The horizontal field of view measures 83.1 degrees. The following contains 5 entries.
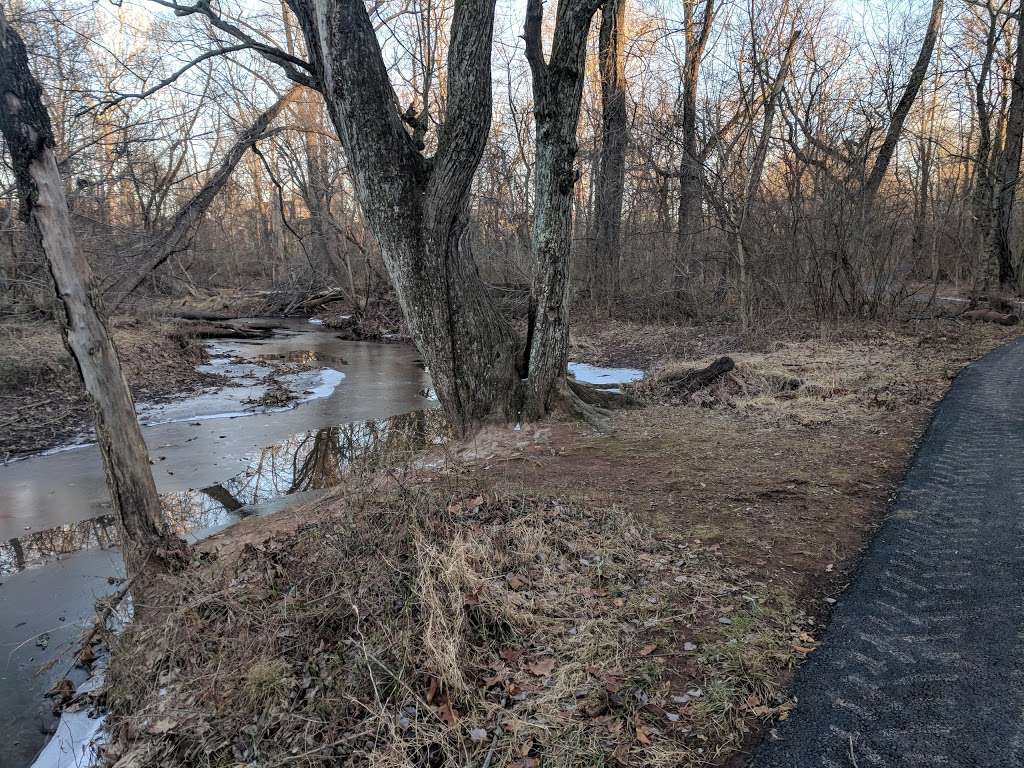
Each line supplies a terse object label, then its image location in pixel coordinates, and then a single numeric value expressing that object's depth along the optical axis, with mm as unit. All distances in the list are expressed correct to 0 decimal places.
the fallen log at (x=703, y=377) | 8484
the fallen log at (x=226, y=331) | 18020
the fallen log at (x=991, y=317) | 12703
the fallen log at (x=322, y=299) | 25469
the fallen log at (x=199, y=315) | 19672
